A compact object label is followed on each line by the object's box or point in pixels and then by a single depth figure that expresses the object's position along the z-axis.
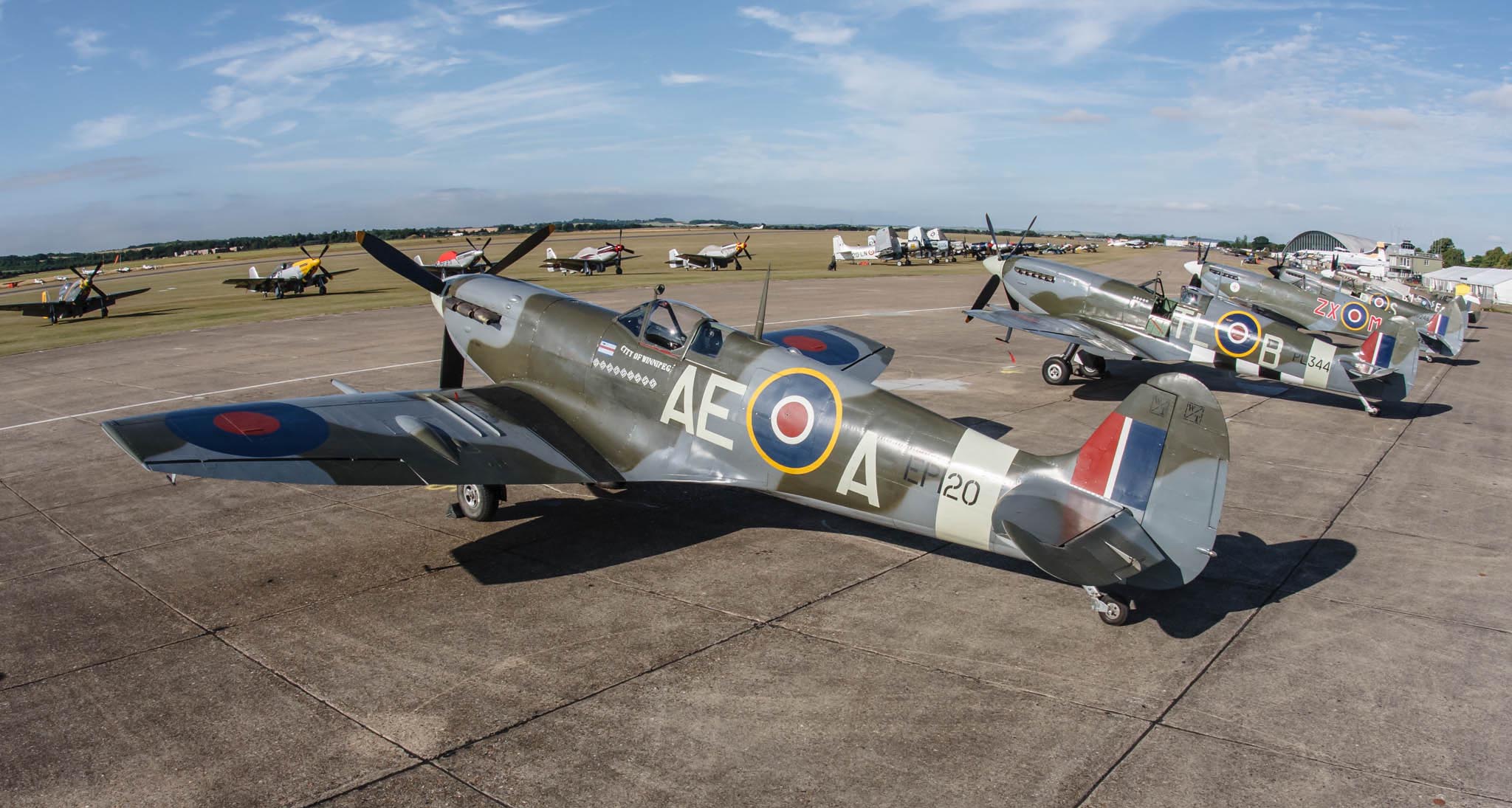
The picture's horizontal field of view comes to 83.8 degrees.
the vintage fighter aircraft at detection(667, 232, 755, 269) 57.97
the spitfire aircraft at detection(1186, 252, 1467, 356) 21.81
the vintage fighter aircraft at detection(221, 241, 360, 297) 38.06
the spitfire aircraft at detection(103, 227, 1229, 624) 5.99
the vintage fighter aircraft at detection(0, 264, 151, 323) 31.36
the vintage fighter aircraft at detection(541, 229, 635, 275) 51.00
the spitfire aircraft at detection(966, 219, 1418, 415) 13.99
